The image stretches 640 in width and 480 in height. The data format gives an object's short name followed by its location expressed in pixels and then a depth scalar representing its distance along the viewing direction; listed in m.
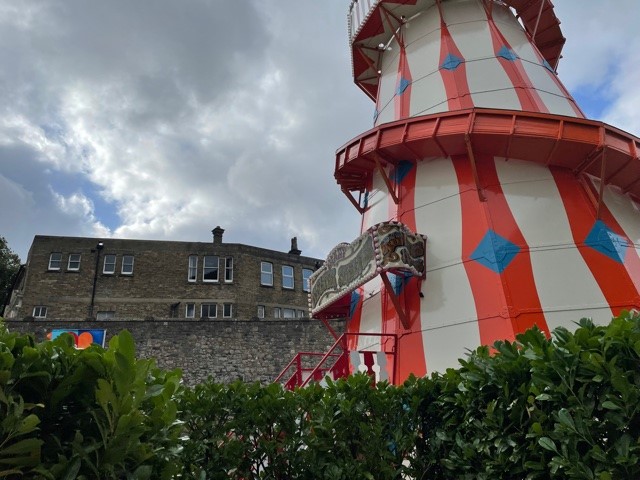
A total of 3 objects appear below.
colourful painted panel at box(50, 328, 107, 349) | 19.42
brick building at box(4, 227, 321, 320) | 26.44
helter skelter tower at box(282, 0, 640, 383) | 8.73
